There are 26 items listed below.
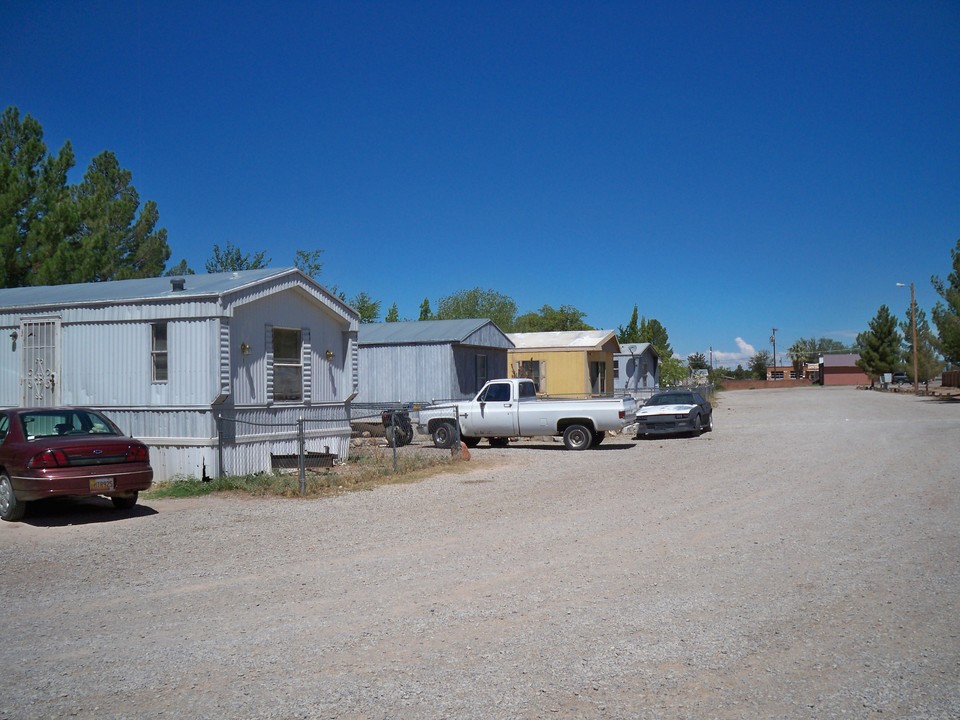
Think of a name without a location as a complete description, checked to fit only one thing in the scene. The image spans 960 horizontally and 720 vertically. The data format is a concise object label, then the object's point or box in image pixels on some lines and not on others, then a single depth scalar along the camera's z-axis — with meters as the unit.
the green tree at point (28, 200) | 28.61
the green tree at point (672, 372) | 54.59
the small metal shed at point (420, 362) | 27.48
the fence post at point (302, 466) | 13.60
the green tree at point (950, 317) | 46.34
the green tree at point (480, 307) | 72.44
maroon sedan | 10.81
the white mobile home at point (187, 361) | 14.96
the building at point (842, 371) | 104.75
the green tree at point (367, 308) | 51.75
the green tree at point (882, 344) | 80.25
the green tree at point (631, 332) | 66.88
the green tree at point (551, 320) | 83.31
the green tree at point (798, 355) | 137.18
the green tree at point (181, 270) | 35.53
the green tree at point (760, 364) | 130.12
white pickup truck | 20.94
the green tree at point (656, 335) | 66.12
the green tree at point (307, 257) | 42.69
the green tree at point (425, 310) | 62.72
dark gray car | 24.88
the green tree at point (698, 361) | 103.11
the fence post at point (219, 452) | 14.88
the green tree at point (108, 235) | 29.14
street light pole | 61.68
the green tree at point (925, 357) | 64.81
